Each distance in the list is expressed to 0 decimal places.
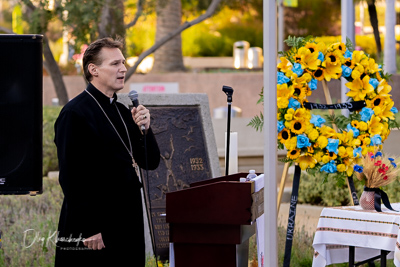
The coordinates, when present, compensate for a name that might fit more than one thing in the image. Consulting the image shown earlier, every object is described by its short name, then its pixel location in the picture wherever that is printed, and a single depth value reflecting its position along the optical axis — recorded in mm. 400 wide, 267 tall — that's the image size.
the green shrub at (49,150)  21153
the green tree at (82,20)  20553
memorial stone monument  11247
